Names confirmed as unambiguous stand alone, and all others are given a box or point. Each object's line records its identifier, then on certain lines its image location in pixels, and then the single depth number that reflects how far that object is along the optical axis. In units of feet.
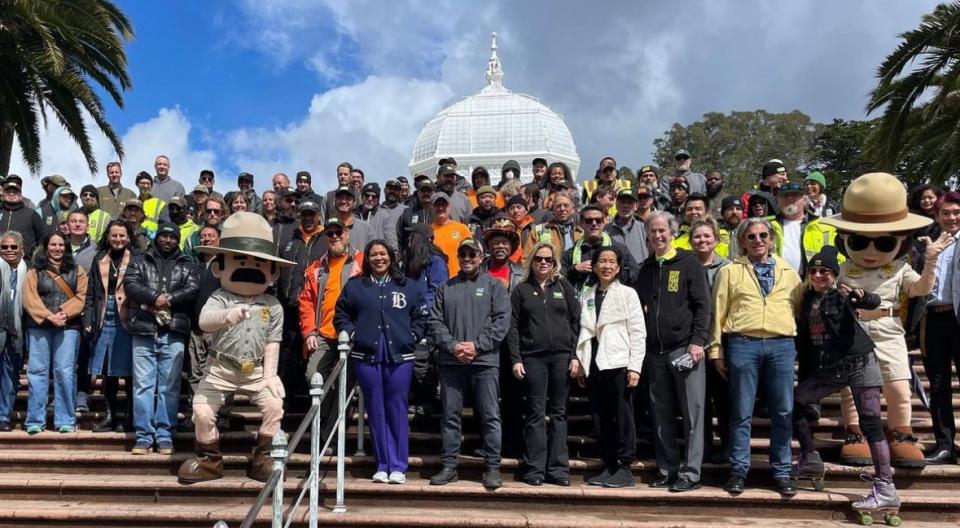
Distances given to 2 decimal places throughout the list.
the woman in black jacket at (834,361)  18.63
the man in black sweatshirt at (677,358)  19.71
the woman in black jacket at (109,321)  23.39
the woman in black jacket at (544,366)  20.27
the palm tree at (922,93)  38.17
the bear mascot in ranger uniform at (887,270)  19.77
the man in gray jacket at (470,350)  20.10
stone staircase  18.92
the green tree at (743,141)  147.64
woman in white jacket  20.22
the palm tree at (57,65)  38.63
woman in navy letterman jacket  20.25
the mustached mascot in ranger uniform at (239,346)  20.22
